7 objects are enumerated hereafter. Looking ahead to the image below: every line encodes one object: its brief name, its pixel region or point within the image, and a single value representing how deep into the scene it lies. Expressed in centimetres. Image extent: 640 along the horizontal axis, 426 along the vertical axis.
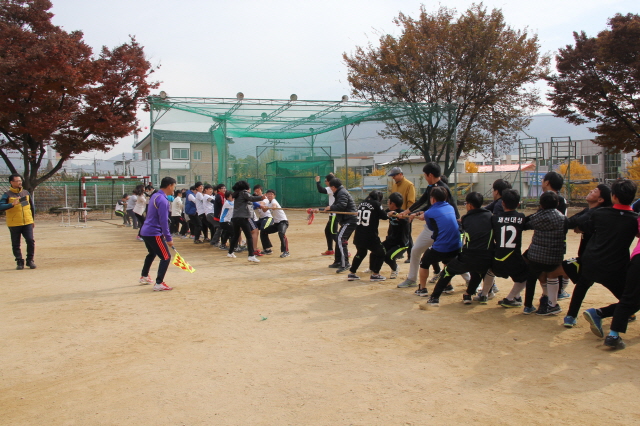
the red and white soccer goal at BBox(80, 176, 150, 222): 2435
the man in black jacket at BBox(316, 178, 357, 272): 930
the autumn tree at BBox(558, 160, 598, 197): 2416
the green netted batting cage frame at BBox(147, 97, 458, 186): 1936
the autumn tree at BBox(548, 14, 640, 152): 1914
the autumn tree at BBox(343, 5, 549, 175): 2352
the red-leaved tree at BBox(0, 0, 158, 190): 2073
